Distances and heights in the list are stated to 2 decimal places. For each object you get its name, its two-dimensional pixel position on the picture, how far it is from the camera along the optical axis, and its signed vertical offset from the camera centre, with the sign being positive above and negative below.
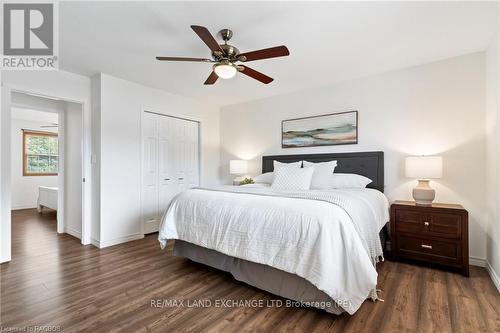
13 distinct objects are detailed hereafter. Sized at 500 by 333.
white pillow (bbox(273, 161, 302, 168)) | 3.48 +0.01
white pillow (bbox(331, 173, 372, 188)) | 3.23 -0.22
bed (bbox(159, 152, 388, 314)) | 1.63 -0.60
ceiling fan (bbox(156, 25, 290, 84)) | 2.06 +0.98
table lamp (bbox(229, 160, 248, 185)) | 4.53 -0.04
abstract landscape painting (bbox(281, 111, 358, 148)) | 3.64 +0.57
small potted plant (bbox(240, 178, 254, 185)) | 4.12 -0.28
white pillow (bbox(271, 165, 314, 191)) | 3.12 -0.19
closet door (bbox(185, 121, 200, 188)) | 4.69 +0.21
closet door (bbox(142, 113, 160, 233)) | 3.96 -0.16
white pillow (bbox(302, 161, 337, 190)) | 3.24 -0.14
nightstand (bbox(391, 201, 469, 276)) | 2.48 -0.75
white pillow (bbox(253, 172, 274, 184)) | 3.90 -0.23
